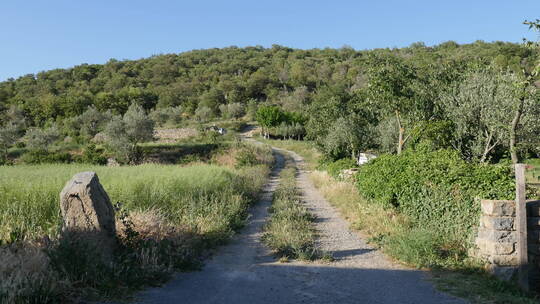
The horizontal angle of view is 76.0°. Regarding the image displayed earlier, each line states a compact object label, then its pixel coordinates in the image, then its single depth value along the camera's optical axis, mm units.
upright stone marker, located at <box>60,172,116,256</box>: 5574
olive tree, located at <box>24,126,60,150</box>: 35281
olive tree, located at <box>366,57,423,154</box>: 15352
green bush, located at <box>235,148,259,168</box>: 26292
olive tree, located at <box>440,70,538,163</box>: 12492
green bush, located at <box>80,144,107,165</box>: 28531
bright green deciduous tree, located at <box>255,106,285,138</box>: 55062
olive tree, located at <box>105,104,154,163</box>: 29781
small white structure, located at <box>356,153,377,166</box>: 24238
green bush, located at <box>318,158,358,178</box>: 19534
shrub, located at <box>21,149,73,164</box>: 27672
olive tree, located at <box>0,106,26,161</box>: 31555
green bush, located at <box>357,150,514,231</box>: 7246
